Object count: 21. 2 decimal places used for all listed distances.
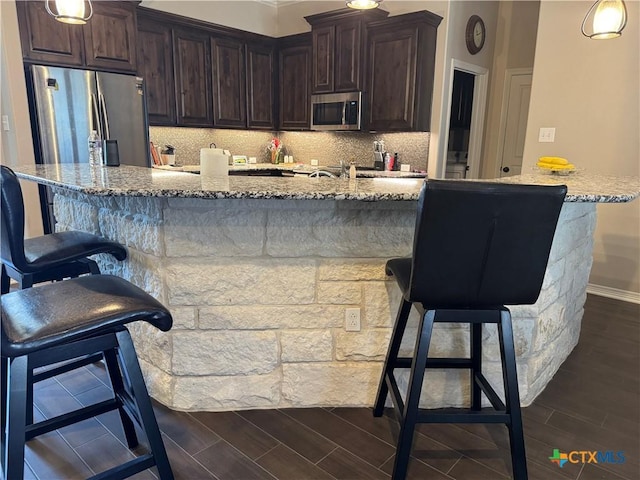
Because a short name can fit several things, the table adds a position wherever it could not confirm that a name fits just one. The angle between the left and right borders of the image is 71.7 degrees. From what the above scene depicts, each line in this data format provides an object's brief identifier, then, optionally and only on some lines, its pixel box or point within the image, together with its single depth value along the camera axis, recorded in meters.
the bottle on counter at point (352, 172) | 3.75
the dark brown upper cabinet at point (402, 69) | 4.20
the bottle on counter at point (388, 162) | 4.75
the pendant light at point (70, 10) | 2.53
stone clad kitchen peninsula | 1.84
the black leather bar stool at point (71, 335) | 1.17
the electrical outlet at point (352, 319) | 1.96
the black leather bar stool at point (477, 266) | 1.34
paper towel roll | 2.16
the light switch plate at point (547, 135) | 3.85
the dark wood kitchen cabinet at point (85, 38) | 3.33
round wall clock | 4.58
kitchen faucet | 4.48
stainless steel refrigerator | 3.41
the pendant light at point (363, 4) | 2.46
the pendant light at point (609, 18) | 2.64
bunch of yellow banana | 2.55
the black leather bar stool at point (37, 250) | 1.54
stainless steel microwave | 4.59
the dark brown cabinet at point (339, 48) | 4.46
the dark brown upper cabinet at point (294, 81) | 5.10
